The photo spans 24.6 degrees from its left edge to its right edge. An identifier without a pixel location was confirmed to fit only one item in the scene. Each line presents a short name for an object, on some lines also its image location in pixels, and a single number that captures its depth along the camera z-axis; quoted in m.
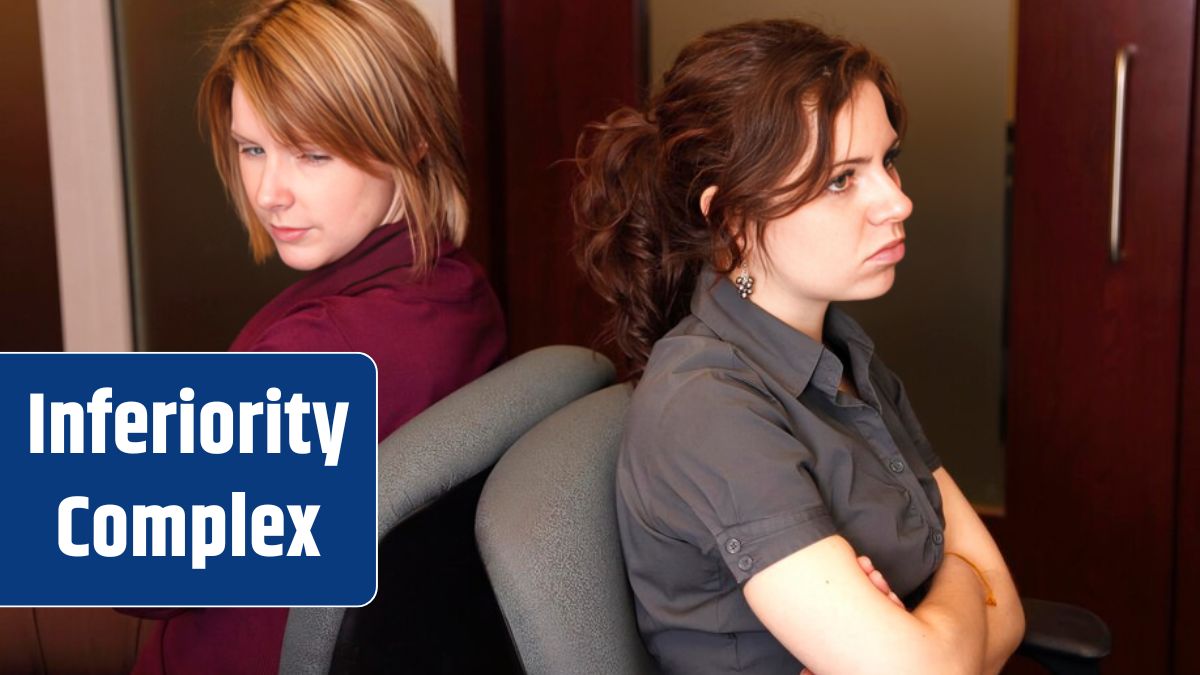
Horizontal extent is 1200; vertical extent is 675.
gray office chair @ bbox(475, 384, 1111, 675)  2.08
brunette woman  2.08
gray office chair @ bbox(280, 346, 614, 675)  2.07
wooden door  2.86
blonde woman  2.22
